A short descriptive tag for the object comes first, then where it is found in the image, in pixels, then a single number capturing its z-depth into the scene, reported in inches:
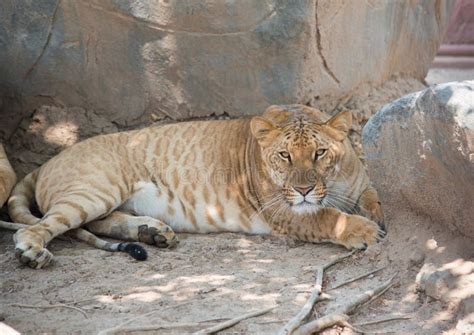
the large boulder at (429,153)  359.9
